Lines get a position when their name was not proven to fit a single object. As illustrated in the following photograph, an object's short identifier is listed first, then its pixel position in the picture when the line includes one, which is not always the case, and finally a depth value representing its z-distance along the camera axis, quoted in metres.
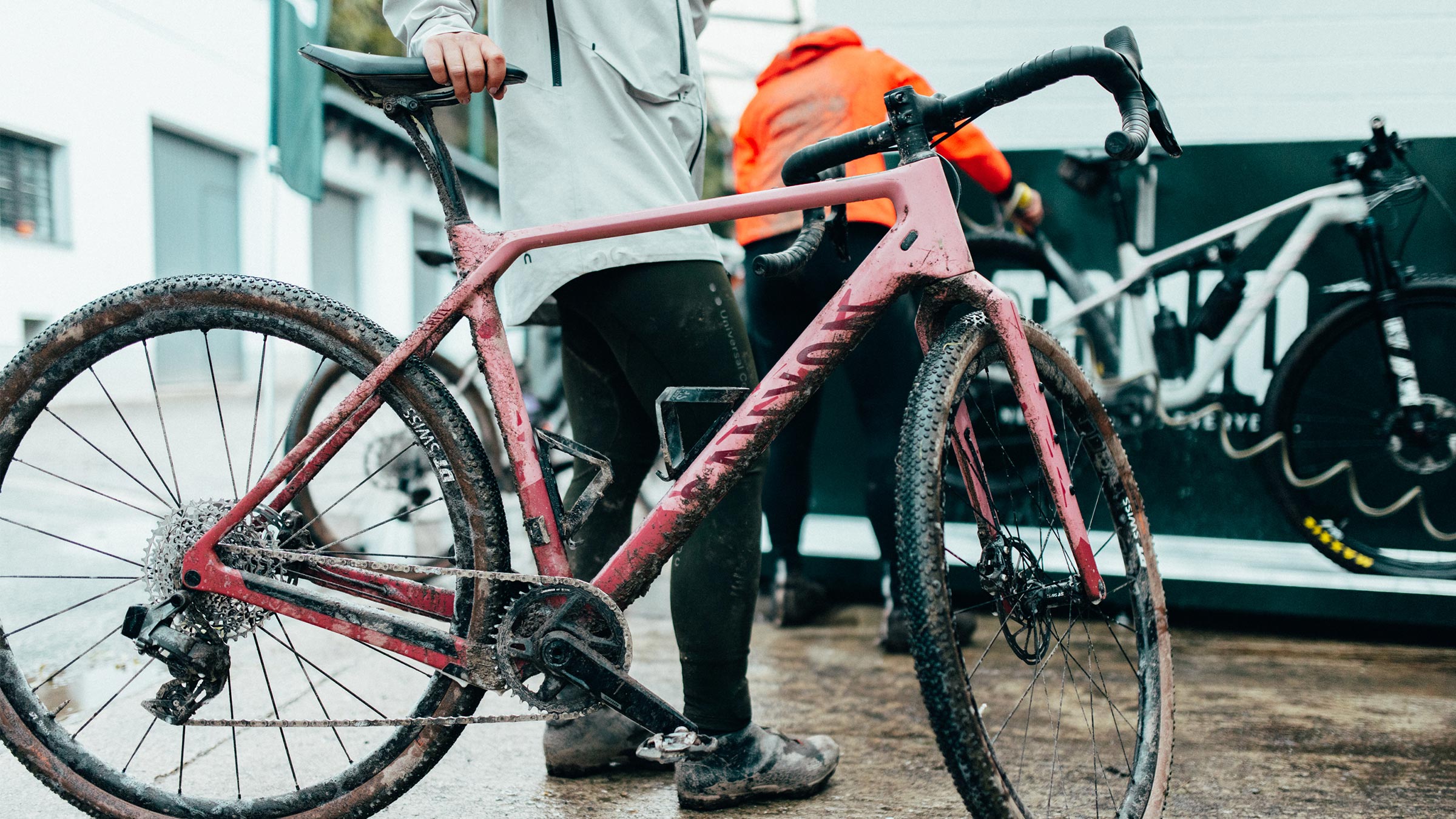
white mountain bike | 2.81
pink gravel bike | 1.48
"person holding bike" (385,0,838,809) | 1.66
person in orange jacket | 2.66
